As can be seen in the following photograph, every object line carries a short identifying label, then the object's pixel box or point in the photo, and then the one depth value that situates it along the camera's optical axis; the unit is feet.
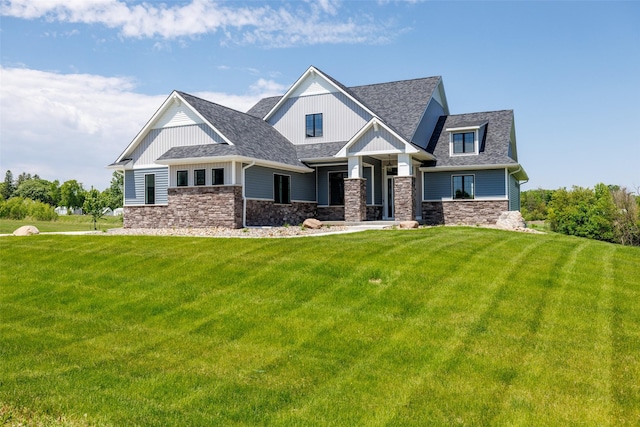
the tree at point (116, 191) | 163.32
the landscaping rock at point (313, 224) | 71.51
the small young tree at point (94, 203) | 98.58
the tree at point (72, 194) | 218.59
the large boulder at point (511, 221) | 75.87
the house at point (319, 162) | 72.59
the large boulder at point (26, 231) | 67.20
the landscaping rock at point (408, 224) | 66.23
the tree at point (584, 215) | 124.47
